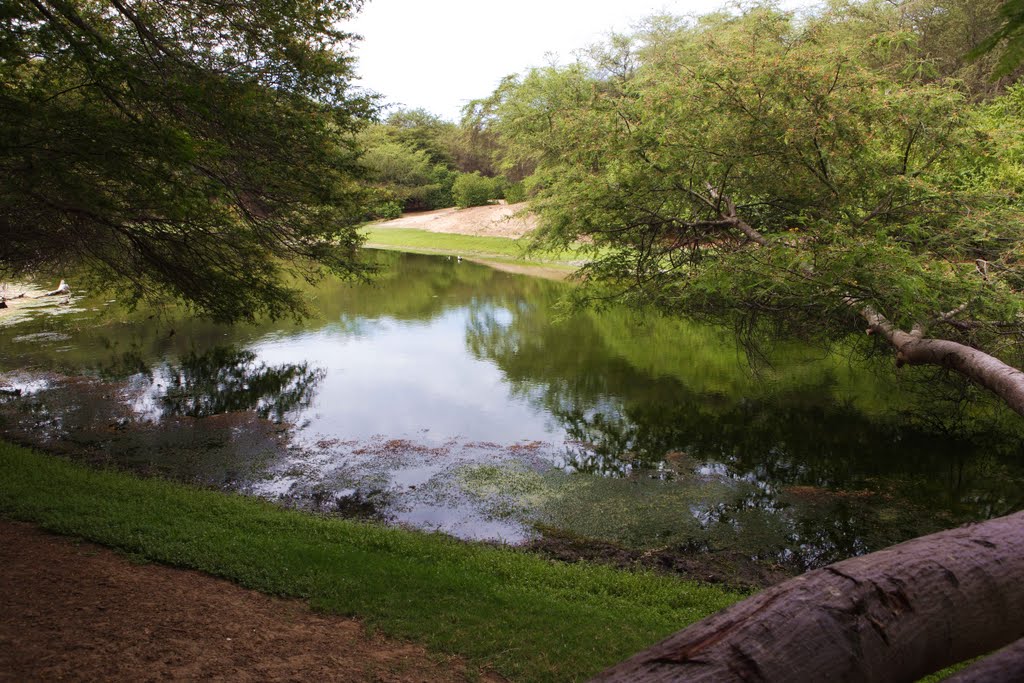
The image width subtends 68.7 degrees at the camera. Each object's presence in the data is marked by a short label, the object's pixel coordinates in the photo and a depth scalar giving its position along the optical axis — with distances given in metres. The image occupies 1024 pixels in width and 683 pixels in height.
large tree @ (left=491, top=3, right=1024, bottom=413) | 8.55
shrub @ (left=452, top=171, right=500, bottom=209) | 53.78
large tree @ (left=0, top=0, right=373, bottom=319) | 6.39
